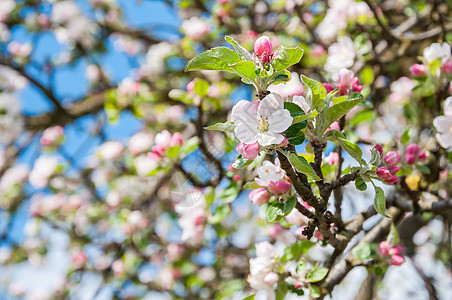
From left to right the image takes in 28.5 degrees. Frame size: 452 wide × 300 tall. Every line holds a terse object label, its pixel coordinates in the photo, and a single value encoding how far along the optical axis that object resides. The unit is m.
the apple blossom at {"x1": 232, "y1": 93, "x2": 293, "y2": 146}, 0.54
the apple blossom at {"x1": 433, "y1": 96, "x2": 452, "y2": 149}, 0.69
